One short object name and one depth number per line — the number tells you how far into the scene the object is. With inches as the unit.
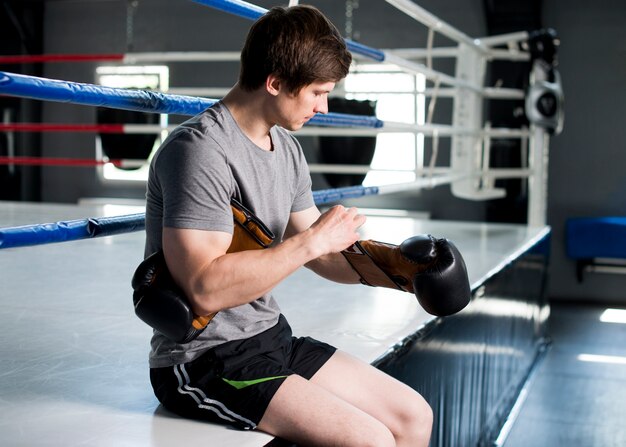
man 41.6
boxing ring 47.0
